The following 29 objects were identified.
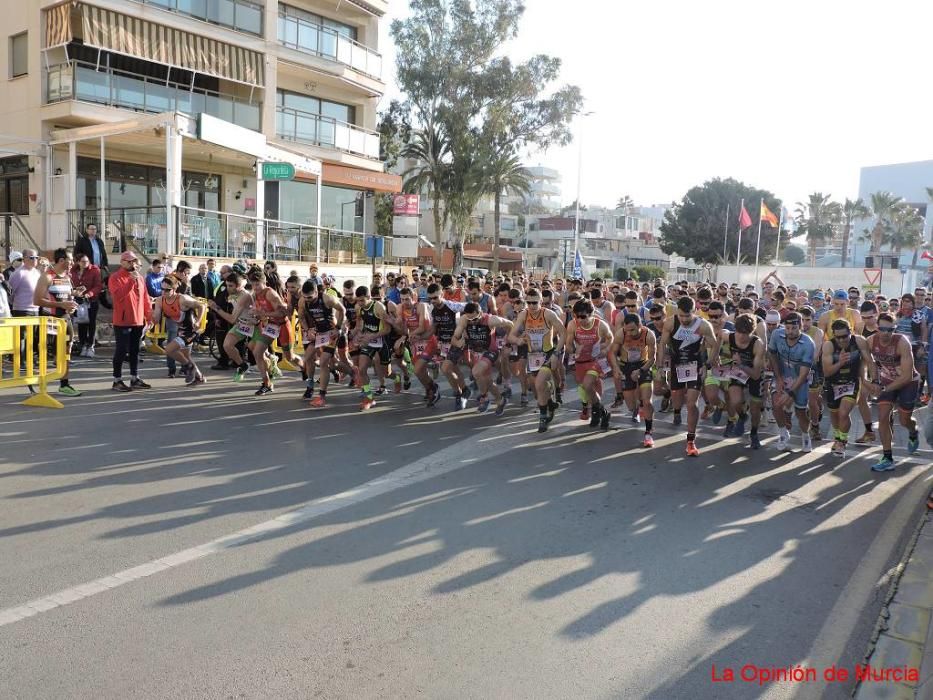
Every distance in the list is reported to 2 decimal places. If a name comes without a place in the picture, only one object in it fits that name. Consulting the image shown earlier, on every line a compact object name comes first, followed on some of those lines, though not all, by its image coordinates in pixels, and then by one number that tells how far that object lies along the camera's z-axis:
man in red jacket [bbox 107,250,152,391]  10.66
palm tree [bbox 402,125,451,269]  37.34
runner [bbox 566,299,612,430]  9.47
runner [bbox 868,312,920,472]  8.11
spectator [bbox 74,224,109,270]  15.43
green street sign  21.17
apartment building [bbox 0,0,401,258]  19.47
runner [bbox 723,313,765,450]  8.85
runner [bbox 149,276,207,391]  11.94
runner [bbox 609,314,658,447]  9.12
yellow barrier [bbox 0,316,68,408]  9.34
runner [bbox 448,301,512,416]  10.50
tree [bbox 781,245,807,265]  105.69
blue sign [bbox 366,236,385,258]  21.38
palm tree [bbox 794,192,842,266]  81.38
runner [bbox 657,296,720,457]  8.67
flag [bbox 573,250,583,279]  32.43
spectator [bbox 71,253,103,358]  13.84
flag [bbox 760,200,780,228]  37.31
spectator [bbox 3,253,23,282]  12.93
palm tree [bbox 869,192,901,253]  76.00
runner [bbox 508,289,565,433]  9.47
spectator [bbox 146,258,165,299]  14.05
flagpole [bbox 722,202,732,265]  61.62
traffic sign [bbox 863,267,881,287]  24.86
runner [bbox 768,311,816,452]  8.76
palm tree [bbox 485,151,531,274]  37.50
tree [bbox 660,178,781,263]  65.59
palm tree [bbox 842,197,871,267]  78.69
